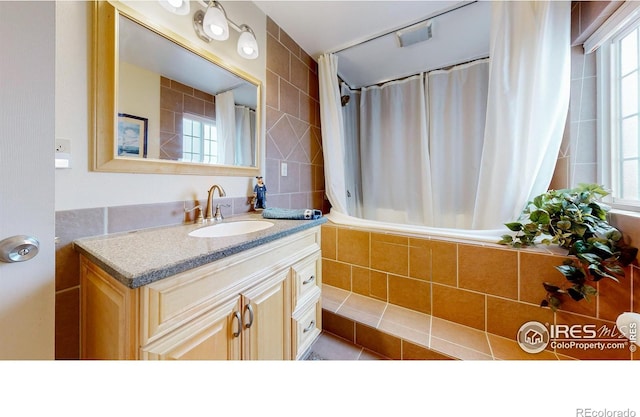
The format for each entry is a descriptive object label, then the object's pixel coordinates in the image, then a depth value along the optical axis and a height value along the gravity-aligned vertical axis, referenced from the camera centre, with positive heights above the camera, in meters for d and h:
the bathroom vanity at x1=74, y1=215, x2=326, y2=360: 0.49 -0.26
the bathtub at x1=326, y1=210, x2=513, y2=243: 1.24 -0.15
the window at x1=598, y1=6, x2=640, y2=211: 1.06 +0.52
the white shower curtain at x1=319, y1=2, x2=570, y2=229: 1.23 +0.63
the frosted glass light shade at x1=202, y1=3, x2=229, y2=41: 1.02 +0.91
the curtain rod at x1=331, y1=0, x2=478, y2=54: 1.37 +1.34
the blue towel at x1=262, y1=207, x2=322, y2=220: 1.09 -0.04
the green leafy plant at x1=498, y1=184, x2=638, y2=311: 0.86 -0.14
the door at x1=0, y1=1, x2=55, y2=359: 0.47 +0.10
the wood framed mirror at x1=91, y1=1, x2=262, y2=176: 0.77 +0.48
